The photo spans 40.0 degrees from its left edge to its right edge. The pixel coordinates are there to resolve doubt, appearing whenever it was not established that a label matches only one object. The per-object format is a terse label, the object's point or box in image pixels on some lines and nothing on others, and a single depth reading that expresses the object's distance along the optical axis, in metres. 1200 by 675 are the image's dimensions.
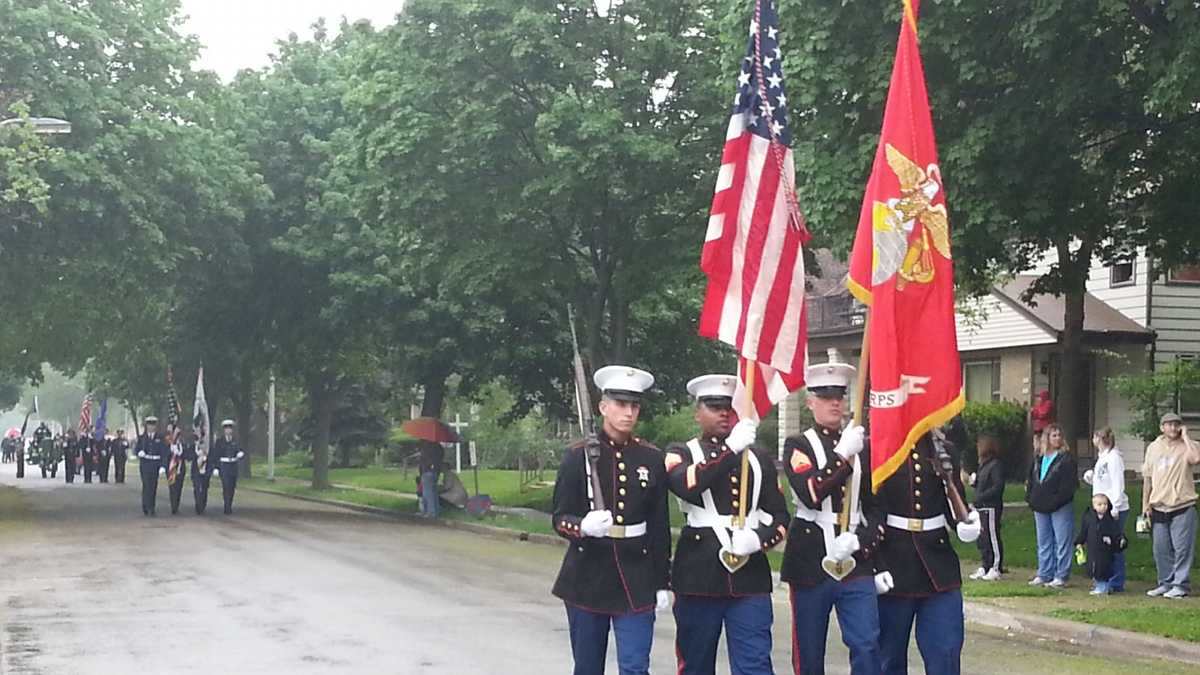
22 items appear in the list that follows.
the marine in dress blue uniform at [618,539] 8.18
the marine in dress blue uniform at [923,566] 8.55
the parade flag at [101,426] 56.67
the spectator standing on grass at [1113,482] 16.86
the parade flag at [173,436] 32.79
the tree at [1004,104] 16.02
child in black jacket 16.77
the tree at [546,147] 25.56
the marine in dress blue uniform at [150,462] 32.03
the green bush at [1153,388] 25.91
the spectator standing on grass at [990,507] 18.41
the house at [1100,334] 35.72
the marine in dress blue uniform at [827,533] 8.63
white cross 47.34
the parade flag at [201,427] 33.44
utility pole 54.46
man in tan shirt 16.30
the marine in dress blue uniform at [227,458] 33.34
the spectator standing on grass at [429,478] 33.28
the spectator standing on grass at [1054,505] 17.67
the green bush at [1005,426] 35.88
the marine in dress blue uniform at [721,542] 8.20
